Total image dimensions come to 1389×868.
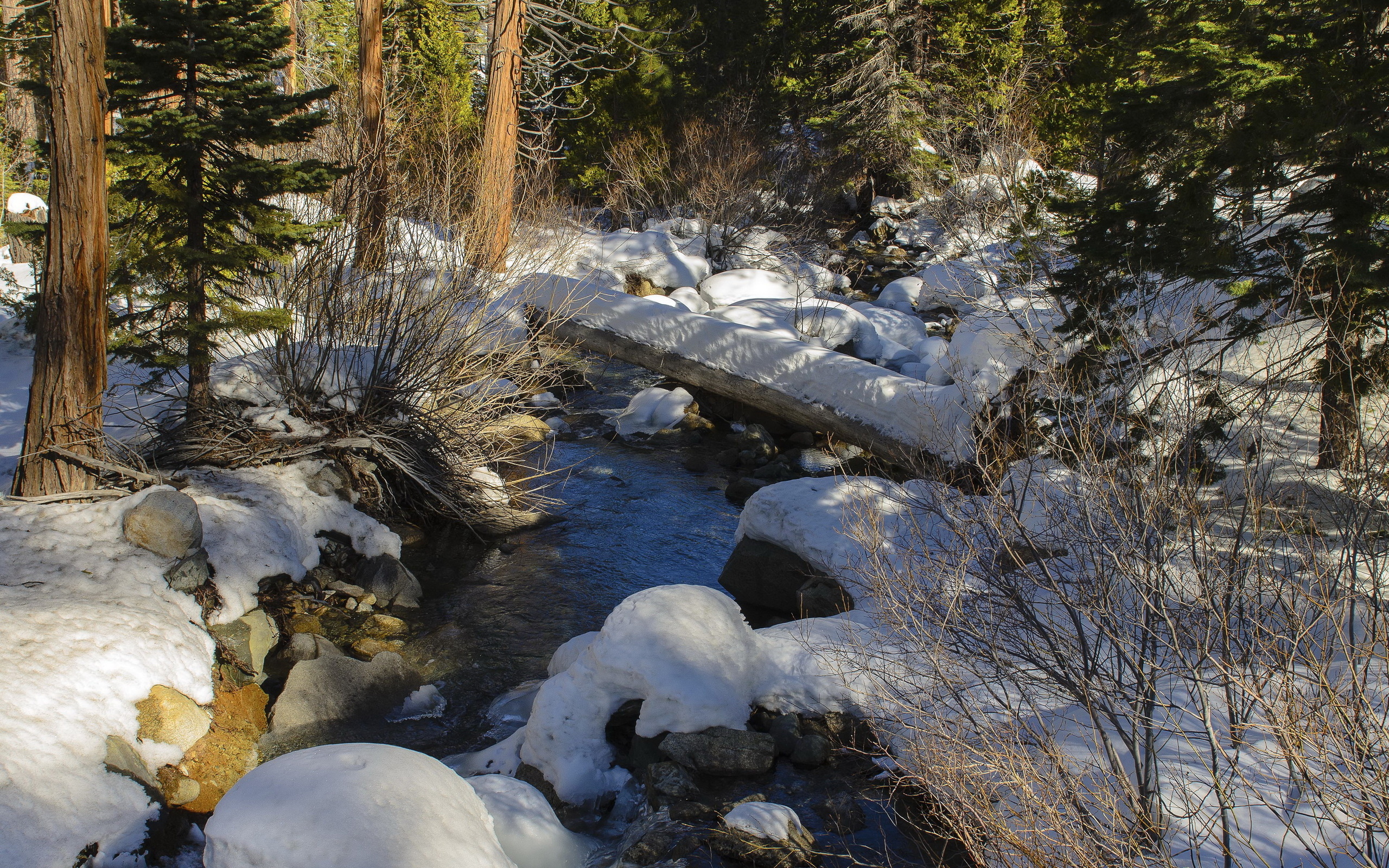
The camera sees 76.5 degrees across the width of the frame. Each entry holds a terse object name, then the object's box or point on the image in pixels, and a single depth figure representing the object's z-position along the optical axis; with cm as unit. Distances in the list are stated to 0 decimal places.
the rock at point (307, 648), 546
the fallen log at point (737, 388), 912
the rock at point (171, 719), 419
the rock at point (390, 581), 648
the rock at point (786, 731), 470
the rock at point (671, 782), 430
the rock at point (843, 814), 415
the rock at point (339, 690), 495
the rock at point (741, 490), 883
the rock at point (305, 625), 584
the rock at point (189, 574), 522
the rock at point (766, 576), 655
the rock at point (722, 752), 446
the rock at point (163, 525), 518
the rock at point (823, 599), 611
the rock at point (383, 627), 604
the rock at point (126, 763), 385
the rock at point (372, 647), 574
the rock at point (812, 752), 458
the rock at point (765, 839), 384
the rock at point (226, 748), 418
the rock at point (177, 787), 400
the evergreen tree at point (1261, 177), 550
